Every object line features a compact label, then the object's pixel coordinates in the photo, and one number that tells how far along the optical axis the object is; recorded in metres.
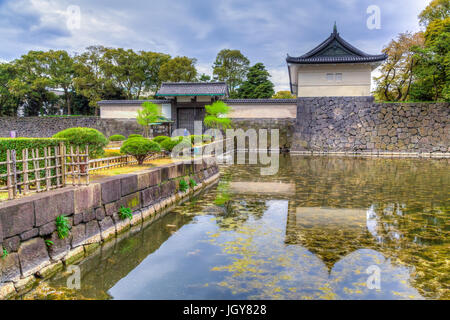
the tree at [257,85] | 36.21
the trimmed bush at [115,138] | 18.85
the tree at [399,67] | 26.61
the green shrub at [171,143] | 12.49
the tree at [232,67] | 39.94
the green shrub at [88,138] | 7.62
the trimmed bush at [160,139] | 13.99
